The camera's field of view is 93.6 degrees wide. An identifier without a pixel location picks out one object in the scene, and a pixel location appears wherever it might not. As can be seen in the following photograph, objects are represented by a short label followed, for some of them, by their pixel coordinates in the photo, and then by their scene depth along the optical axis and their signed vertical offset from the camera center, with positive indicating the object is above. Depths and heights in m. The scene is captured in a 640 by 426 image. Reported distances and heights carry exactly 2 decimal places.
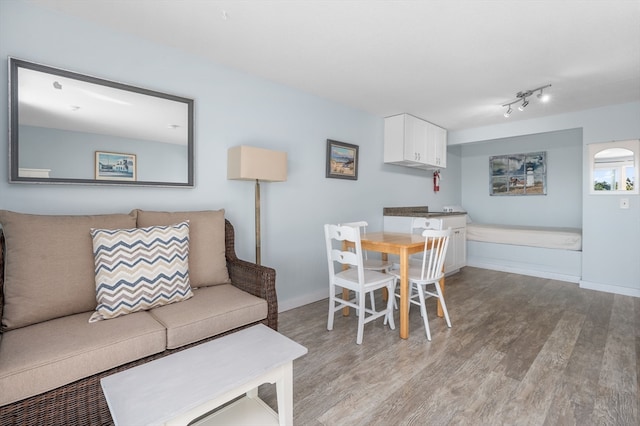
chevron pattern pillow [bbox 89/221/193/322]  1.63 -0.34
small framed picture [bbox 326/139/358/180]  3.48 +0.61
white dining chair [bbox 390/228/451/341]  2.49 -0.55
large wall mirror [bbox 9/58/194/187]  1.77 +0.54
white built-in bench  4.24 -0.61
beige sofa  1.21 -0.57
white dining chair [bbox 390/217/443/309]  3.25 -0.16
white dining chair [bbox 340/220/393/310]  2.95 -0.55
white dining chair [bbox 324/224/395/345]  2.38 -0.57
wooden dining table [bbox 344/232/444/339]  2.45 -0.34
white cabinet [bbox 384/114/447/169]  4.04 +0.98
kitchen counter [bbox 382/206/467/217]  4.28 -0.03
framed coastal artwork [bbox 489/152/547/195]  5.33 +0.68
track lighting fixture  3.08 +1.24
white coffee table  0.97 -0.62
